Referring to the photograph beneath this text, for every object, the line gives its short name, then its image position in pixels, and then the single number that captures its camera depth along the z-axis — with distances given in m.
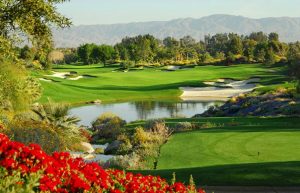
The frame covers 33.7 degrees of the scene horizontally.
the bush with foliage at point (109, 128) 33.94
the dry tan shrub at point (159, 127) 25.25
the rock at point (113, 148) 25.78
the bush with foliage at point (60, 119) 26.27
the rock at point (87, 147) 26.87
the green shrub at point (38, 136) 19.86
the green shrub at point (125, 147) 24.62
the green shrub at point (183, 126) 28.58
